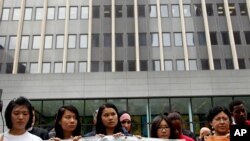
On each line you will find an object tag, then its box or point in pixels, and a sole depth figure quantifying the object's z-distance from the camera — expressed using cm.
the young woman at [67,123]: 357
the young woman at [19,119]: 318
